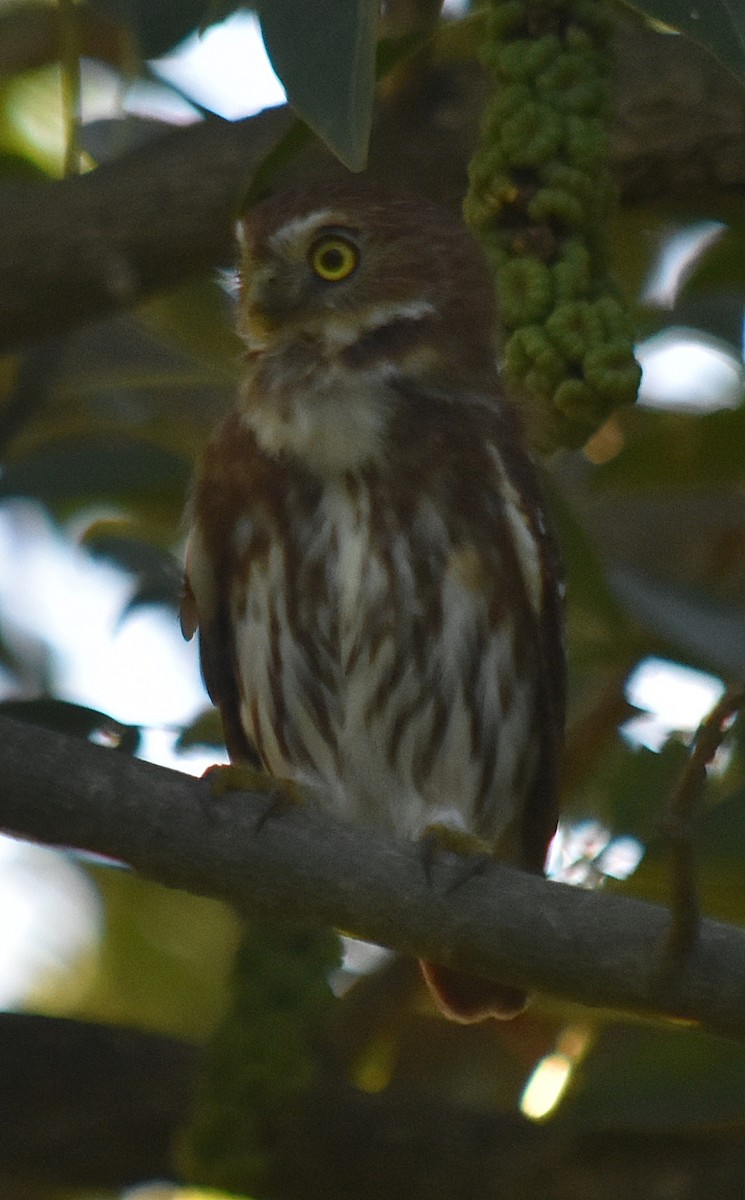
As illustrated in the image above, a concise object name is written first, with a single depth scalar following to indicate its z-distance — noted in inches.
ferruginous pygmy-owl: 254.8
